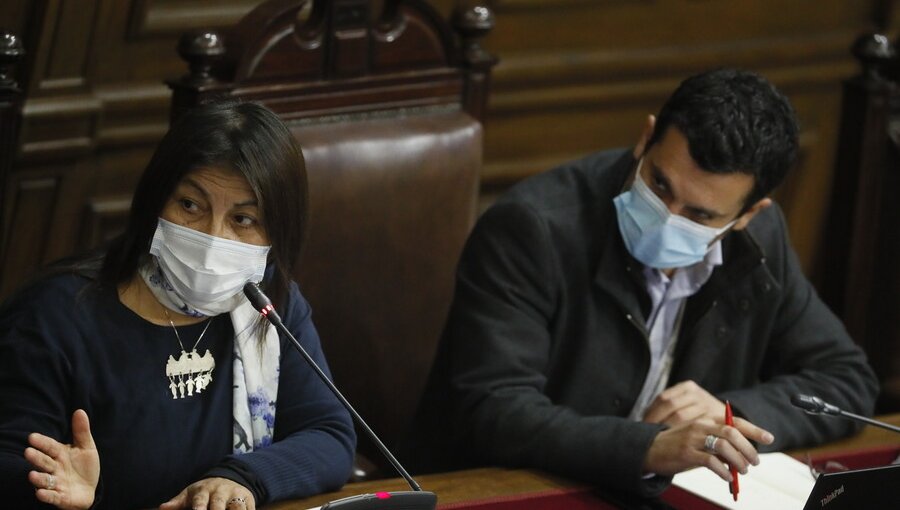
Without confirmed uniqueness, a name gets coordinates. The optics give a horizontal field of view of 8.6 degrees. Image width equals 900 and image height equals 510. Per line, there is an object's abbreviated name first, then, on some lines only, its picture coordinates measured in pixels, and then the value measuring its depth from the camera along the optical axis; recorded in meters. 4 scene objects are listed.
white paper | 6.53
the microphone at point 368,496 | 6.21
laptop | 6.34
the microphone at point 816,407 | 6.52
